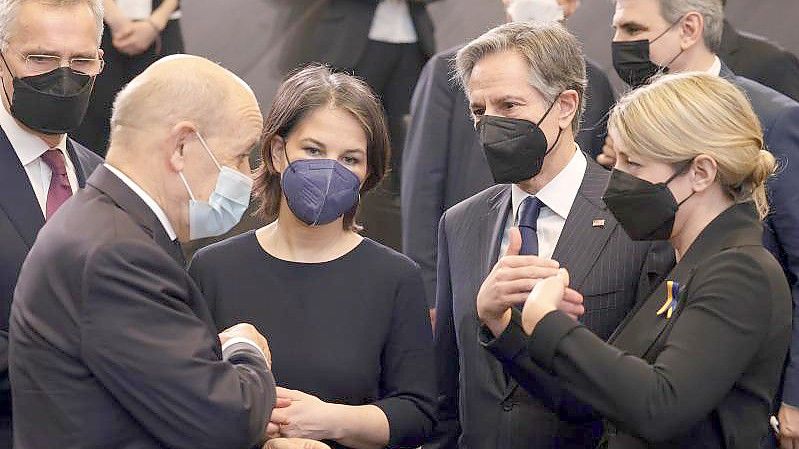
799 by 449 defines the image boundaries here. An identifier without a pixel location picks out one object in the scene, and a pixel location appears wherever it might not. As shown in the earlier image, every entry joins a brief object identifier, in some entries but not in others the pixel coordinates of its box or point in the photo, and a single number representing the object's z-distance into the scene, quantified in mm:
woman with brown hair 3160
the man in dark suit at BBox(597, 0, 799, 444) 3723
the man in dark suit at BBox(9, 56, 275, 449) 2521
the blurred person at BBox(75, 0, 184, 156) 5434
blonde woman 2706
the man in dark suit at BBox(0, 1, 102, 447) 3445
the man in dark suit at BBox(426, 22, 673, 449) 3217
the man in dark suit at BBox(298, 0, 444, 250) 5781
